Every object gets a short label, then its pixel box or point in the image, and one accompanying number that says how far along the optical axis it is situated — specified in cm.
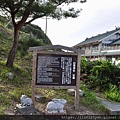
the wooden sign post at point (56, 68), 346
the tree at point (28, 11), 468
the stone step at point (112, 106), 351
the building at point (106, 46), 1836
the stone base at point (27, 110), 300
